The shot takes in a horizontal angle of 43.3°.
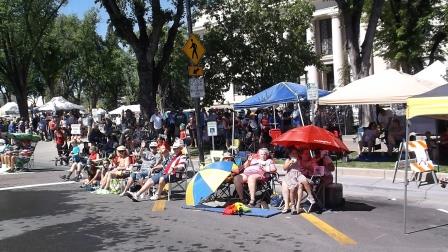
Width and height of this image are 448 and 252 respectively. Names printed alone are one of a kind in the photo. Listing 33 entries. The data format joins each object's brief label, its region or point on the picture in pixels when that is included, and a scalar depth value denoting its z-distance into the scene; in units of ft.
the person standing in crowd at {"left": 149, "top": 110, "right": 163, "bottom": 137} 76.48
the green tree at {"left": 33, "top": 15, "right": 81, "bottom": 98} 167.43
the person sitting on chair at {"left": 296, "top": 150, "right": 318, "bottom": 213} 31.96
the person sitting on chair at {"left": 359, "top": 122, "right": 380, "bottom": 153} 54.13
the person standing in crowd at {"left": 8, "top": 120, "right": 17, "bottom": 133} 109.40
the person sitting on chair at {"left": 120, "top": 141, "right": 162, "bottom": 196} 41.75
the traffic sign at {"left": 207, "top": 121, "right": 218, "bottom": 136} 54.60
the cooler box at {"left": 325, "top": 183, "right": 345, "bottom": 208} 33.27
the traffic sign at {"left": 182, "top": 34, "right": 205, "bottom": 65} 52.29
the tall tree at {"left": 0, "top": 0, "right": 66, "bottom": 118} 123.13
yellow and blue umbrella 34.12
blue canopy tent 57.93
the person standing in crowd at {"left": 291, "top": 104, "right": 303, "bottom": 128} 69.26
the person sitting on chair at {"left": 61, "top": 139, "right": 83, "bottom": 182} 53.01
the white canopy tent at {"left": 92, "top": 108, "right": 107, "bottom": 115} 151.62
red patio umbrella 32.60
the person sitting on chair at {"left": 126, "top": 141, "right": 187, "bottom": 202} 39.19
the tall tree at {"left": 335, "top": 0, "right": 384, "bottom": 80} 68.59
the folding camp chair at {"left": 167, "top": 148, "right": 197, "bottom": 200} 39.58
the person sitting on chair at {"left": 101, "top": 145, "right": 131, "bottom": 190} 43.37
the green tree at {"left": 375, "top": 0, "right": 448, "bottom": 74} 102.73
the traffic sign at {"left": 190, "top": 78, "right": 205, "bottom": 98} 52.54
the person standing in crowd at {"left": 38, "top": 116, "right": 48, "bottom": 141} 111.45
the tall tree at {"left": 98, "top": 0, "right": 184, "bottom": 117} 75.25
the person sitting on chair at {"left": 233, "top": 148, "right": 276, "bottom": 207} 34.35
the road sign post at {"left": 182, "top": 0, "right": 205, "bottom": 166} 52.31
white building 152.35
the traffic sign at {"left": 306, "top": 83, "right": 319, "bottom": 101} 46.83
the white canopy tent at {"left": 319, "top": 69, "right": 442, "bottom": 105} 49.57
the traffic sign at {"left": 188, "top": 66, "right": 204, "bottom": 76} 52.82
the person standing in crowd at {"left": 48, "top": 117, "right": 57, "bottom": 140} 103.45
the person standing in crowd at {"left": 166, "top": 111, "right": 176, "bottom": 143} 78.88
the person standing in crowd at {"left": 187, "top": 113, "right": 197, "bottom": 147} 76.79
